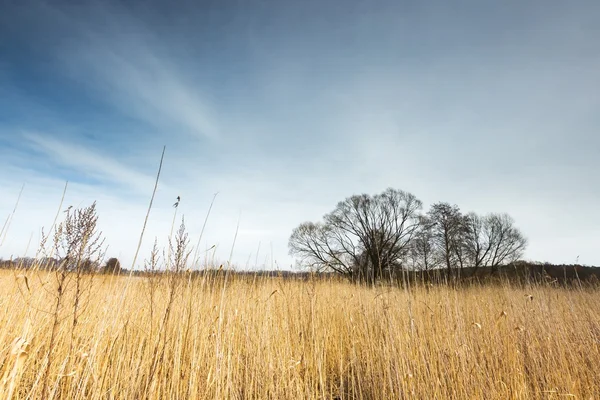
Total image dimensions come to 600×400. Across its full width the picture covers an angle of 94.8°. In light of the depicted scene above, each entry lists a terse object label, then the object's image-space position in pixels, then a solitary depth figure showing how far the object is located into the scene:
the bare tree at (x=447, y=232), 21.86
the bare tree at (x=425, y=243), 21.61
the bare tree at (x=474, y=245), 22.78
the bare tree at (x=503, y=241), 23.42
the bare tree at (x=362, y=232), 24.53
